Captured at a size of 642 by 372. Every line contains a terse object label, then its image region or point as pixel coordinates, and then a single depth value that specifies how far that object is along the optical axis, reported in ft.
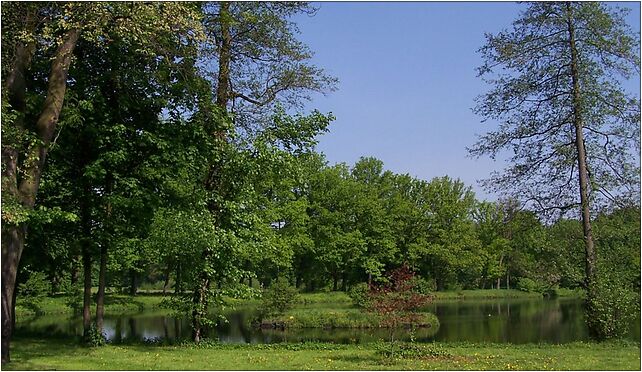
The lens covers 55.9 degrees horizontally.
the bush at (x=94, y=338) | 48.37
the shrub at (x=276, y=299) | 105.50
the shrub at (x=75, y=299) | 124.06
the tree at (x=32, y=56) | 35.06
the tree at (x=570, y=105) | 55.88
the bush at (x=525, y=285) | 185.82
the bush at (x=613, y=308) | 53.01
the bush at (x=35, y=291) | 108.06
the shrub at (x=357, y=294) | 115.56
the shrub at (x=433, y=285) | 174.66
